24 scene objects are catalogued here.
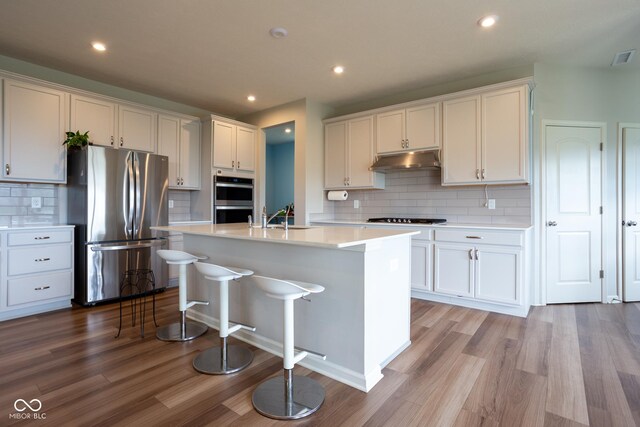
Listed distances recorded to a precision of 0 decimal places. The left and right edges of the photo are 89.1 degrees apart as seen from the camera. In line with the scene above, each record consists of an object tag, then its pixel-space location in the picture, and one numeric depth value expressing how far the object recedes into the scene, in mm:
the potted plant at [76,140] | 3580
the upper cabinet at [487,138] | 3461
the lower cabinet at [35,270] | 3131
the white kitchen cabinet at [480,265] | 3242
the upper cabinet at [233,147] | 4836
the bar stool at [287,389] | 1757
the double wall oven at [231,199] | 4837
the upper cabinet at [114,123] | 3742
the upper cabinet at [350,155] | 4602
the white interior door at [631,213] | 3738
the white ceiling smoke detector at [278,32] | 2907
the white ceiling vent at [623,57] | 3338
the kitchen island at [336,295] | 2021
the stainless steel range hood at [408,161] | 3975
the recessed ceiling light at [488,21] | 2700
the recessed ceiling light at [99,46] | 3141
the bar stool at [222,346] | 2201
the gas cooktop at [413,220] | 3967
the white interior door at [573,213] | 3705
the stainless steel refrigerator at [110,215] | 3529
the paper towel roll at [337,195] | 4914
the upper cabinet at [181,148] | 4543
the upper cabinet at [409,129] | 4035
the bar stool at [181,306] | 2697
